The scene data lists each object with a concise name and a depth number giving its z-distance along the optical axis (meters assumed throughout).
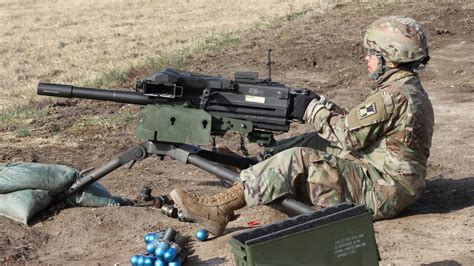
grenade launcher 5.83
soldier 5.43
